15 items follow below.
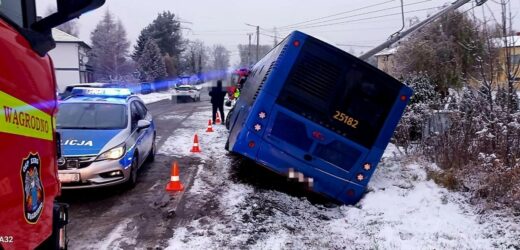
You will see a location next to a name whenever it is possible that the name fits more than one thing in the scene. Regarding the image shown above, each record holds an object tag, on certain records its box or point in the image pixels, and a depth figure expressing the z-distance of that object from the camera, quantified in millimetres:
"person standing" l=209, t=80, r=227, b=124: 19203
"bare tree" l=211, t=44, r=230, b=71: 123788
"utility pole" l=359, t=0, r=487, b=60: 14375
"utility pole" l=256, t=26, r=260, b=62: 69594
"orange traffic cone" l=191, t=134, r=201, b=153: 12198
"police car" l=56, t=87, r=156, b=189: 7176
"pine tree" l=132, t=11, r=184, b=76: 83250
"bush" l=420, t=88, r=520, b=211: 6711
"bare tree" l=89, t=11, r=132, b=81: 67562
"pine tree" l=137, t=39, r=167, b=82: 64688
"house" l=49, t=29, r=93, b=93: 51688
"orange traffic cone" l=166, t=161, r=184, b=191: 8109
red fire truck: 2109
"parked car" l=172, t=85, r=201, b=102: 43875
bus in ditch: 7402
